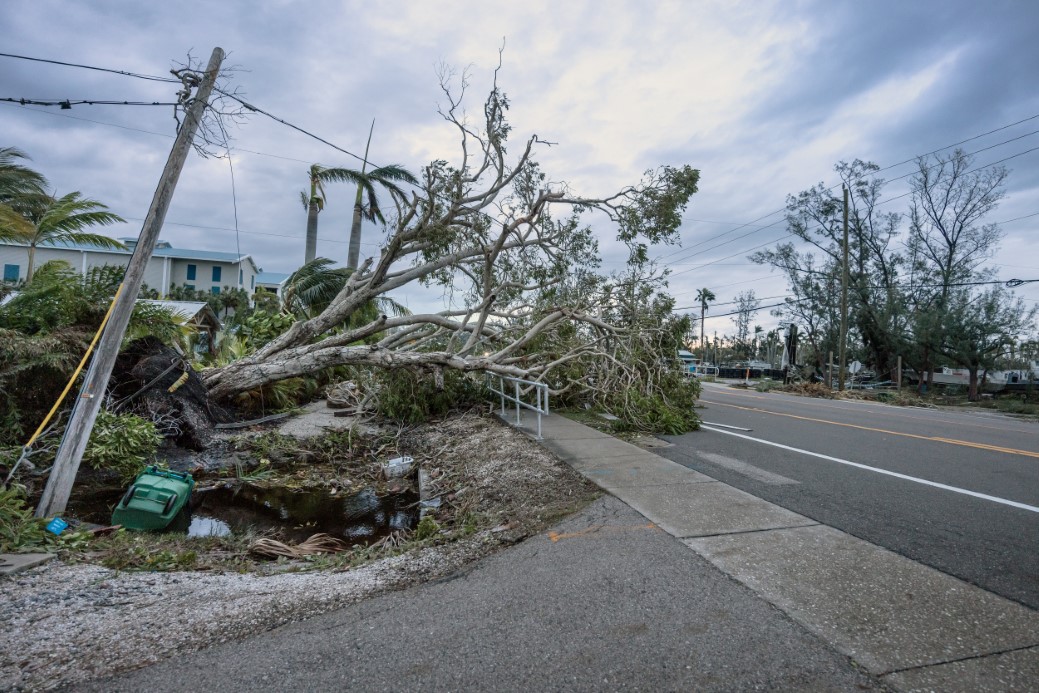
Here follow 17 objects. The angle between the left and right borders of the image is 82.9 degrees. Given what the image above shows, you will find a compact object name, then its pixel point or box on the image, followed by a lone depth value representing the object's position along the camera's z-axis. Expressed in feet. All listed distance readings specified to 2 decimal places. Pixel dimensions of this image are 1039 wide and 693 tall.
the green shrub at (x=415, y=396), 38.06
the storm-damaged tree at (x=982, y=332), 79.82
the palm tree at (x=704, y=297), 263.78
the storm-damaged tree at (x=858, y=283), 101.04
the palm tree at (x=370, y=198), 66.23
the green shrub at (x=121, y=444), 24.77
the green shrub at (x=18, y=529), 15.06
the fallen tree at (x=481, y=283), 37.29
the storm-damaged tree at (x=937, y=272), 86.69
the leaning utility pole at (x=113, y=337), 18.71
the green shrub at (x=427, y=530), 18.01
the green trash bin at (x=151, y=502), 18.98
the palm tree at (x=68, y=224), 37.55
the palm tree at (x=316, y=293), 59.16
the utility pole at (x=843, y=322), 86.58
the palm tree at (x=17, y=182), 56.03
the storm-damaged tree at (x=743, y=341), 246.06
